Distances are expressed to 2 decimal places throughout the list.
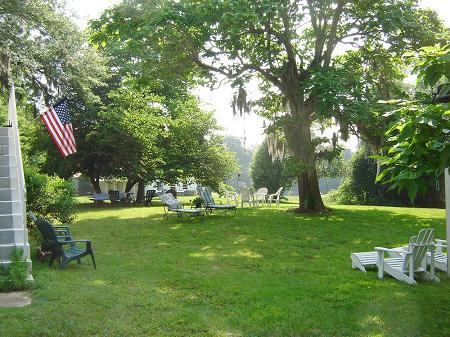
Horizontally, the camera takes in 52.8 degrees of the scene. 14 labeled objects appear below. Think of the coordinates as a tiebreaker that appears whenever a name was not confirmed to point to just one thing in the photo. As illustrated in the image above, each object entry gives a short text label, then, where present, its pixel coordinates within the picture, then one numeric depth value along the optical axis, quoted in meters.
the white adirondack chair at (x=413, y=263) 7.03
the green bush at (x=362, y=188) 27.13
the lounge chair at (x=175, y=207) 15.40
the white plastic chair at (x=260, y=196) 24.04
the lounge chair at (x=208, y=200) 16.31
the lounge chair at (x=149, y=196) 24.92
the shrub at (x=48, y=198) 10.23
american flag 10.41
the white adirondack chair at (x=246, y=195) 22.01
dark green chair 7.86
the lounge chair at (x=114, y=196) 26.84
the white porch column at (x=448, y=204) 7.36
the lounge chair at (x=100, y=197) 26.36
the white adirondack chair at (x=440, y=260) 7.81
